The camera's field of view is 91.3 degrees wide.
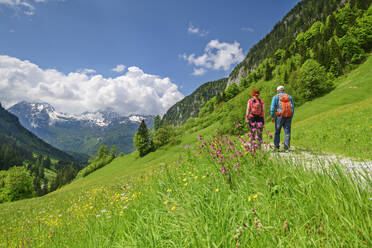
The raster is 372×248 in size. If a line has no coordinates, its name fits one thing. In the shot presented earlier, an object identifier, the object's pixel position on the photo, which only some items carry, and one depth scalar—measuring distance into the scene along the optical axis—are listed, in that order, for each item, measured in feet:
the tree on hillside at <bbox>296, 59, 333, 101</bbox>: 172.40
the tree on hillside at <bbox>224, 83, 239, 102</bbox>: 433.48
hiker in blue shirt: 30.42
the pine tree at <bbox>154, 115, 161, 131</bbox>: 432.29
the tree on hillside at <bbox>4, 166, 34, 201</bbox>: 211.00
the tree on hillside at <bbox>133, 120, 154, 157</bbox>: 257.07
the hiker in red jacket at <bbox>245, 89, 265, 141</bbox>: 29.86
